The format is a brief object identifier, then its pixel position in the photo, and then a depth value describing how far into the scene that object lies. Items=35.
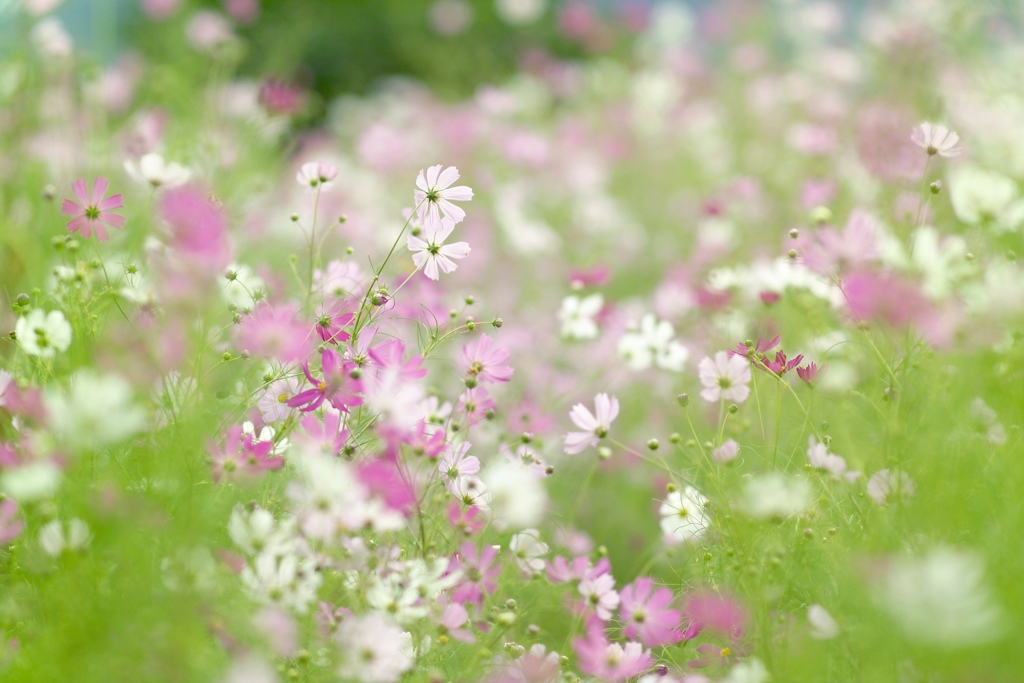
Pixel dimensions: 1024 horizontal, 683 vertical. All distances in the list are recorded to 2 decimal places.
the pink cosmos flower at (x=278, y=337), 4.19
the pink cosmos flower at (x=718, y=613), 4.23
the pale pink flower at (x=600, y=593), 4.43
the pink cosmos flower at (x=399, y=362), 4.31
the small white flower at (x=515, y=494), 4.28
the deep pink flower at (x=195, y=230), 4.11
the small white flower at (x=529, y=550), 4.46
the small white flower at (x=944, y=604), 4.02
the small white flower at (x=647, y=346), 4.87
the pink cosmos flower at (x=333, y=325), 4.35
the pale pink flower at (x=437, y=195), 4.42
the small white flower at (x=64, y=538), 4.18
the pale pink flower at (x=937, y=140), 4.52
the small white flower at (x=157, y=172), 4.58
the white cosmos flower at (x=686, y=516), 4.46
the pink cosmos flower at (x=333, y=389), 4.30
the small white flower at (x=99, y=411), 4.12
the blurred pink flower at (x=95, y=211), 4.48
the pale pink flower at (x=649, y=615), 4.38
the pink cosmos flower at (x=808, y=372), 4.44
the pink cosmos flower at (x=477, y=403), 4.49
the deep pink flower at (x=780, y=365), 4.41
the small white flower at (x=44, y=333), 4.36
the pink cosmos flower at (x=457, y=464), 4.41
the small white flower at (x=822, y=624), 4.22
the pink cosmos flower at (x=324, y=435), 4.28
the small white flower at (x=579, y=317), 4.90
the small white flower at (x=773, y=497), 4.27
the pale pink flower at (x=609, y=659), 4.30
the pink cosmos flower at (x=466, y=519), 4.34
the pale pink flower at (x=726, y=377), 4.53
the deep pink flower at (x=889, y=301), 4.19
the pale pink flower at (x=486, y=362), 4.47
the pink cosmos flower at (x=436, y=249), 4.44
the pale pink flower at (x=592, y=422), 4.48
